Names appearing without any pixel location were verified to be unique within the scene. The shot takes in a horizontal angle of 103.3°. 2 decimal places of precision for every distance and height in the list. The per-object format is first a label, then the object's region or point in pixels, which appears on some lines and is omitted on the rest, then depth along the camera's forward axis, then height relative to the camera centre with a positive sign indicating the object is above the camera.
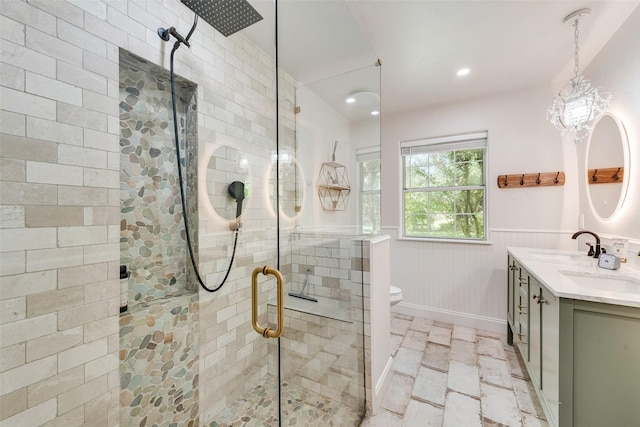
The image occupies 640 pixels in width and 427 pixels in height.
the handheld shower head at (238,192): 1.66 +0.13
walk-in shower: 1.27 -0.22
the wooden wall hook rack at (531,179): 2.50 +0.33
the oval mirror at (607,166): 1.82 +0.35
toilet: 2.31 -0.79
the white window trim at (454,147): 2.83 +0.75
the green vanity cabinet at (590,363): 1.11 -0.70
